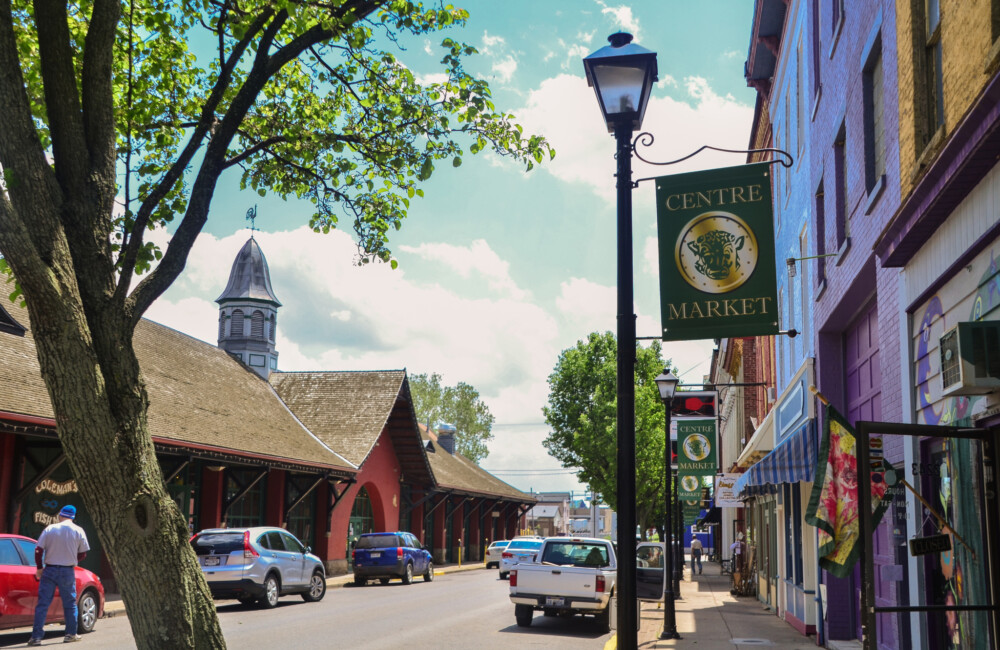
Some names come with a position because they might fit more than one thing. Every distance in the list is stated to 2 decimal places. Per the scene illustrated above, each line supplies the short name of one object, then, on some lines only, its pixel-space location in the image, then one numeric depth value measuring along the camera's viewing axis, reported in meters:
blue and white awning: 11.66
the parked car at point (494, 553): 42.46
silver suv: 19.02
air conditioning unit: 5.69
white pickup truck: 16.83
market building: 20.08
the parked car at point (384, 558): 29.20
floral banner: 5.79
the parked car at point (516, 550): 32.12
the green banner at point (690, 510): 33.75
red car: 13.13
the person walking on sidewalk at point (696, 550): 46.09
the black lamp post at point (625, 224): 5.96
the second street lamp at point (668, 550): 15.64
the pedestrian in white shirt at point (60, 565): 13.23
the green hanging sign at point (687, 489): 24.73
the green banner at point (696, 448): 22.91
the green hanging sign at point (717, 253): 7.53
